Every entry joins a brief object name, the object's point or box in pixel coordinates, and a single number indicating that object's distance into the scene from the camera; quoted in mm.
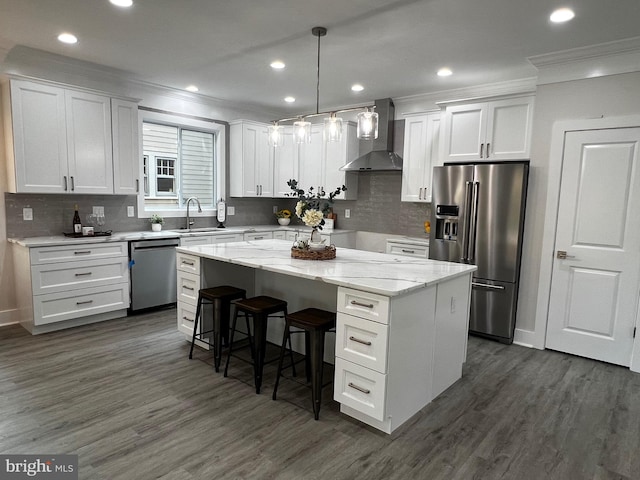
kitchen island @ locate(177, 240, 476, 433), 2256
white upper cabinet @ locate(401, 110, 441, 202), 4680
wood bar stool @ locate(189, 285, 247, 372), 3172
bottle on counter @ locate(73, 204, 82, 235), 4219
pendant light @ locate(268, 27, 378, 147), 2949
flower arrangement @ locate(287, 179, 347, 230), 3139
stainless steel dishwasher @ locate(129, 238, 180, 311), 4398
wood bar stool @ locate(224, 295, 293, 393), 2824
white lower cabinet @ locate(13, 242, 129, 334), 3762
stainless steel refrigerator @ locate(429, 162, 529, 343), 3750
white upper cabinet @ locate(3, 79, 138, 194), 3736
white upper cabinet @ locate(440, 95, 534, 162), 3805
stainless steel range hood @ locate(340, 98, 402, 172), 5164
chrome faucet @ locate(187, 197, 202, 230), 5373
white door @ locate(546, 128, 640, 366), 3295
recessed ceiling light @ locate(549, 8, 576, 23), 2674
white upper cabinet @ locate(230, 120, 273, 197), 5766
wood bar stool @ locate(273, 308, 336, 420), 2498
